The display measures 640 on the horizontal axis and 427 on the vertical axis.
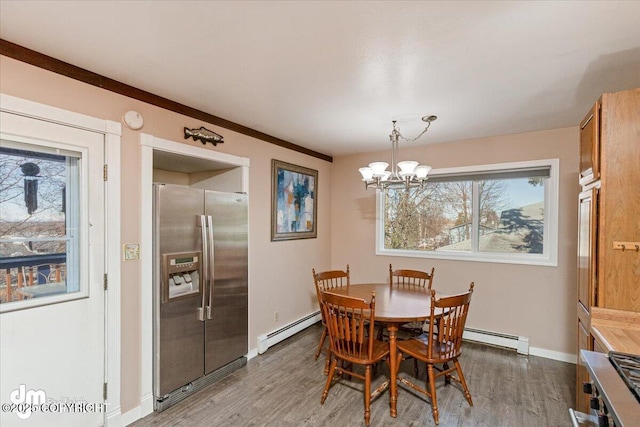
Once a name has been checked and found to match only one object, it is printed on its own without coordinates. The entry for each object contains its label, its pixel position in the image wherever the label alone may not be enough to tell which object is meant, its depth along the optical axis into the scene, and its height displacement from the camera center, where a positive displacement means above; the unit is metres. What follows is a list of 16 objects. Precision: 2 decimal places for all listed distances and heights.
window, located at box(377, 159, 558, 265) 3.38 -0.03
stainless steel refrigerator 2.40 -0.67
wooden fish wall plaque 2.65 +0.68
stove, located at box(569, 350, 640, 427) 0.99 -0.63
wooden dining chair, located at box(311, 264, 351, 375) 2.92 -0.74
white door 1.72 -0.39
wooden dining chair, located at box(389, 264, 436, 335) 3.06 -0.80
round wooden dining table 2.30 -0.79
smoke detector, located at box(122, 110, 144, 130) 2.21 +0.67
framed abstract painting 3.64 +0.14
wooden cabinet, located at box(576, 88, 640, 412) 1.70 +0.05
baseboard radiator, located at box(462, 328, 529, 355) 3.33 -1.43
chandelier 2.52 +0.33
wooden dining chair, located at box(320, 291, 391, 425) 2.22 -0.94
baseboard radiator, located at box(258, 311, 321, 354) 3.38 -1.46
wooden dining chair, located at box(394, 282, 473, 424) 2.22 -1.00
